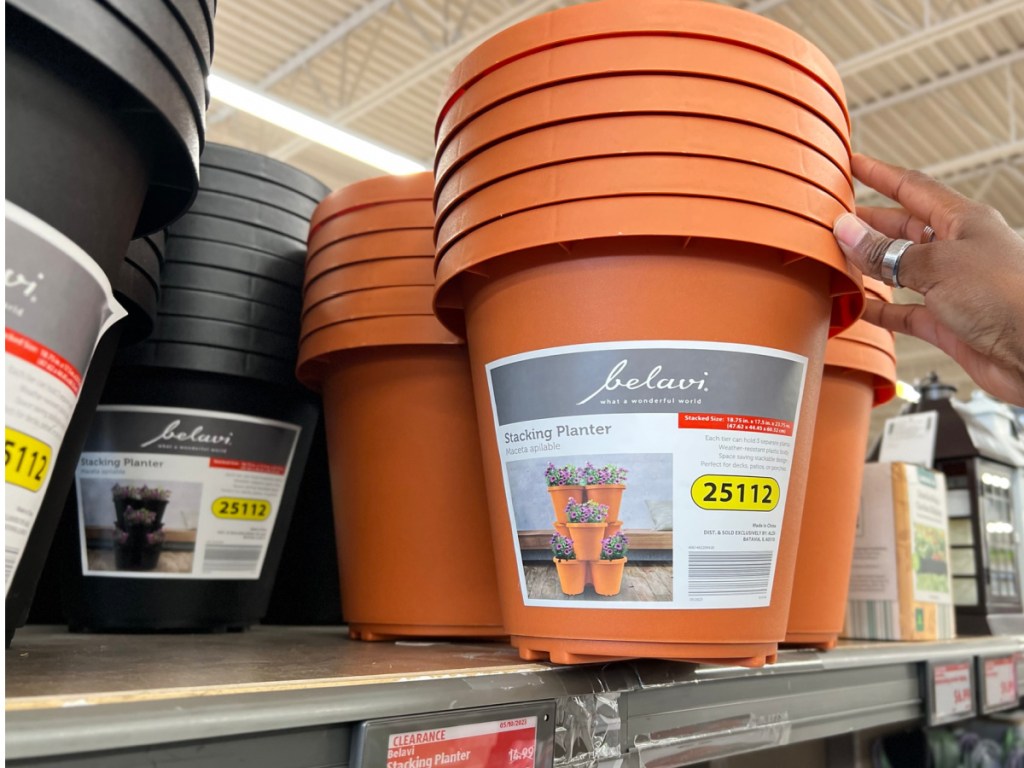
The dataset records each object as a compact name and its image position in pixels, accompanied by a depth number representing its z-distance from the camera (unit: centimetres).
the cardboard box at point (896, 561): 108
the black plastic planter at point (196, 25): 48
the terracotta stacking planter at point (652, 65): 62
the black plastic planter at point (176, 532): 80
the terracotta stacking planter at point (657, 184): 60
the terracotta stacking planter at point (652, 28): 63
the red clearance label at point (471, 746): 50
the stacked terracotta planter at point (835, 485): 83
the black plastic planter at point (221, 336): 81
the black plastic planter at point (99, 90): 41
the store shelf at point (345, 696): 40
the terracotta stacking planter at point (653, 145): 61
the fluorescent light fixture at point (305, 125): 402
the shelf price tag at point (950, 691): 101
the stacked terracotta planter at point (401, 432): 78
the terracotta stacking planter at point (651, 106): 62
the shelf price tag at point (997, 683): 116
